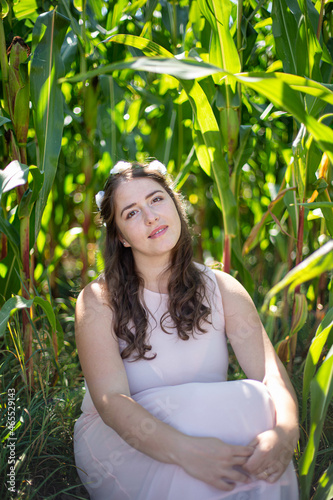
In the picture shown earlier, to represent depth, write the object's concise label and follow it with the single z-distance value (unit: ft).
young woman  2.81
